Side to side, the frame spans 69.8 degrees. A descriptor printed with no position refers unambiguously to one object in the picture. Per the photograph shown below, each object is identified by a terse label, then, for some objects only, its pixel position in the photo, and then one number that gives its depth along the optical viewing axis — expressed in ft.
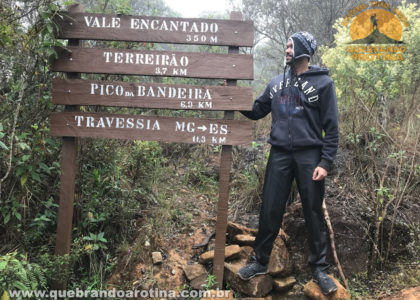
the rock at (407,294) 8.37
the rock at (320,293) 8.75
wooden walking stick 9.59
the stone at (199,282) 9.35
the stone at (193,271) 9.58
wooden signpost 9.20
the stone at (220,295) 8.83
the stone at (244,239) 10.69
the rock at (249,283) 9.12
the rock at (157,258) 10.02
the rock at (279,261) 9.75
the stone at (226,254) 10.05
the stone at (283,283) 9.55
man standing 8.73
